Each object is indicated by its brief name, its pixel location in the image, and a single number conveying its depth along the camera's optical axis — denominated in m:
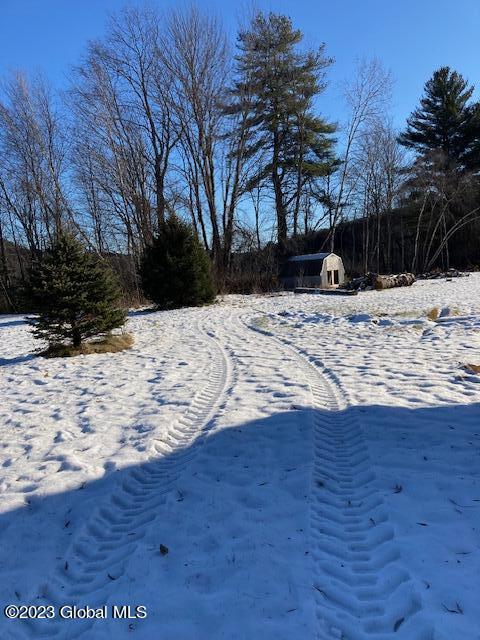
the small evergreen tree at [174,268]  18.23
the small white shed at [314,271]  25.00
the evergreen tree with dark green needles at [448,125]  35.50
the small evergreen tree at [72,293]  8.63
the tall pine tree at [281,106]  27.25
